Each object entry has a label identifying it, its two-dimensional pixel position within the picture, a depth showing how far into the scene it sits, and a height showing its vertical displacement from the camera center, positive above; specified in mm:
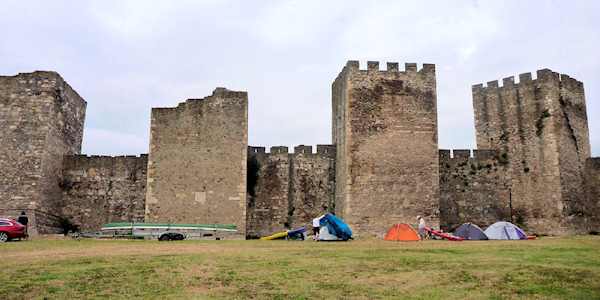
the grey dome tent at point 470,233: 20000 -848
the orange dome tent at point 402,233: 19531 -869
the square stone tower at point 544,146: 23375 +3553
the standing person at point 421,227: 20117 -602
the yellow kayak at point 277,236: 20841 -1045
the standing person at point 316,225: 20509 -545
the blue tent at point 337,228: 19312 -630
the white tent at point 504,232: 19984 -813
